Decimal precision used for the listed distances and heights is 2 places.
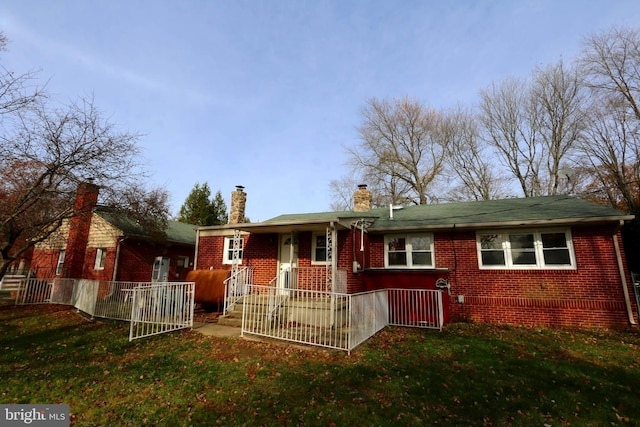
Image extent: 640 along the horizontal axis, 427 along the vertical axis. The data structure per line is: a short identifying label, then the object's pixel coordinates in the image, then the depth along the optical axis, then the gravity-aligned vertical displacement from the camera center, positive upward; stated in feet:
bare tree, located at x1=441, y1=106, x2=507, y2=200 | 84.99 +31.53
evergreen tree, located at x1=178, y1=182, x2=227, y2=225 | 108.37 +21.66
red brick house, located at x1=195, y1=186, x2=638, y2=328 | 29.81 +1.69
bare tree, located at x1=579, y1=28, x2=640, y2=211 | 60.64 +28.06
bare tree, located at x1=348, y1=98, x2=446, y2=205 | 89.71 +35.64
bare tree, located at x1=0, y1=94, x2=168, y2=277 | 26.37 +7.91
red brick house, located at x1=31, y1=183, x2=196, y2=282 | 52.06 +2.56
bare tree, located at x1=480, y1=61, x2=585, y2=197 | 72.38 +35.88
